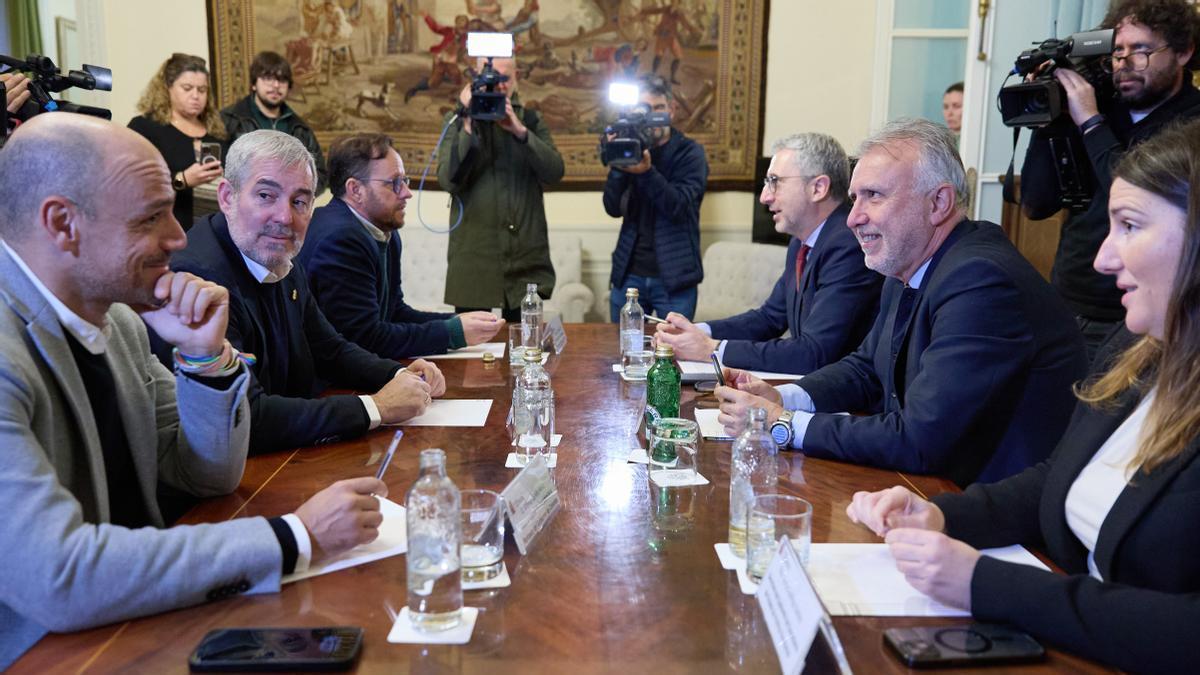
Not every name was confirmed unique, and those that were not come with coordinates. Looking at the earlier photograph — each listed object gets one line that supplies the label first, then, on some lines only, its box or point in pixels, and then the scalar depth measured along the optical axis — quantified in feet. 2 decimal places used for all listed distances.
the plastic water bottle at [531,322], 9.92
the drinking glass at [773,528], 4.26
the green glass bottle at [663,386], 6.74
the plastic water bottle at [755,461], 4.84
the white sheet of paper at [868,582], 4.03
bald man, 3.80
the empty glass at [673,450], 5.81
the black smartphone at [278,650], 3.50
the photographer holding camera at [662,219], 15.46
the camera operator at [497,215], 14.40
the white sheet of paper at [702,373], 8.58
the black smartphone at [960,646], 3.59
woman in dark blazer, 3.71
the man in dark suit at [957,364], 6.22
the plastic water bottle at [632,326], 9.45
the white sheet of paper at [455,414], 7.09
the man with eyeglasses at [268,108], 15.61
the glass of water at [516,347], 9.25
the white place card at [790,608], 3.35
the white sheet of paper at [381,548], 4.37
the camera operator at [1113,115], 9.23
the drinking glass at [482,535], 4.25
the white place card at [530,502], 4.57
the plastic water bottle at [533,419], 6.30
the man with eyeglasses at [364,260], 10.12
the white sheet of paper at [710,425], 6.73
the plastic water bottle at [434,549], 3.83
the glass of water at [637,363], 8.73
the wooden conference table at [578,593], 3.61
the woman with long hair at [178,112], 14.56
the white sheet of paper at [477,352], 10.02
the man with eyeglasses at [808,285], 9.64
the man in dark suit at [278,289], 6.82
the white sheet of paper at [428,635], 3.73
